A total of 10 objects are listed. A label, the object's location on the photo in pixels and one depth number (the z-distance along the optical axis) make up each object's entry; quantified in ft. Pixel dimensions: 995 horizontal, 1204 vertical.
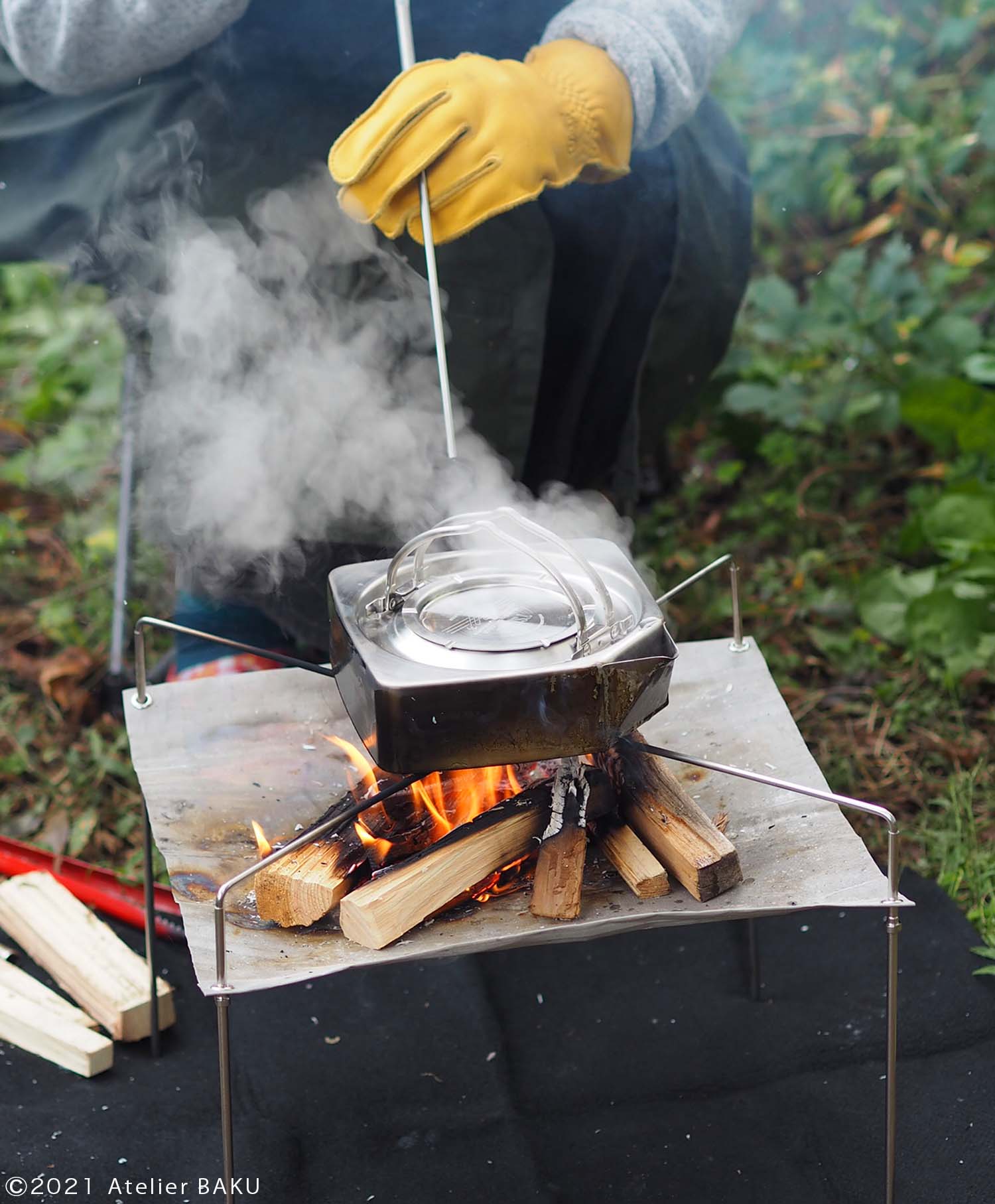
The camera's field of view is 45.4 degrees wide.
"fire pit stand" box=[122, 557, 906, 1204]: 4.46
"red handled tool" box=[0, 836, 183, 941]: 7.70
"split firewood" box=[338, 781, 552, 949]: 5.01
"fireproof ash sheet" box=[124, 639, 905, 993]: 4.89
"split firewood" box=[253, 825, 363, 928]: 5.20
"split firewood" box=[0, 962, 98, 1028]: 6.87
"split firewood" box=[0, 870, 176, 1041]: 6.88
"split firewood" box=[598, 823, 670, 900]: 5.31
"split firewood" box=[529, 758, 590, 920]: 5.18
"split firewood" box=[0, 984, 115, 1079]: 6.59
